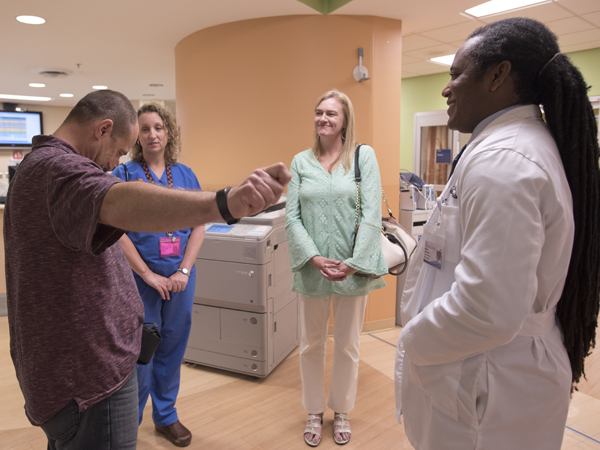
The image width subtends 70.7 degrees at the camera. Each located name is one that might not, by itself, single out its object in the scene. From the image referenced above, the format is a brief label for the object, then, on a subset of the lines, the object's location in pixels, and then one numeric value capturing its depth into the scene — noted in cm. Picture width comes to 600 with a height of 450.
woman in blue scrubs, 192
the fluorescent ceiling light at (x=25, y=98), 815
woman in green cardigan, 196
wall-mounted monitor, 896
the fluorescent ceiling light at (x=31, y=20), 348
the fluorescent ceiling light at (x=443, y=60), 515
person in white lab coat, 82
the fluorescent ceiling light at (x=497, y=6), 341
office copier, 255
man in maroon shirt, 82
